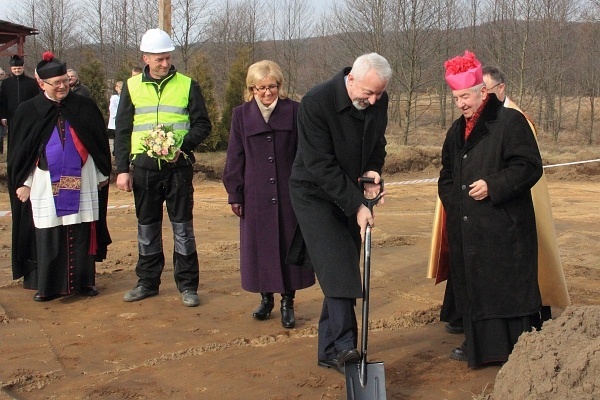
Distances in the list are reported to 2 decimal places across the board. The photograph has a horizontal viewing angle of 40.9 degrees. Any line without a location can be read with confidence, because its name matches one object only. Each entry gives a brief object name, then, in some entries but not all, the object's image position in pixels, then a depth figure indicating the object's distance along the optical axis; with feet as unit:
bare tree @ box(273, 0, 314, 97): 93.11
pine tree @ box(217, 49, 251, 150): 71.10
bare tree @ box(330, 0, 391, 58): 76.07
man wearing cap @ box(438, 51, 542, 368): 15.61
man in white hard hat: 20.62
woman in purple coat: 19.26
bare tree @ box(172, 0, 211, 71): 81.60
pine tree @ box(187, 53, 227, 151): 67.10
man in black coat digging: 14.93
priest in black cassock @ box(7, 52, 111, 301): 21.70
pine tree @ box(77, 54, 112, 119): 71.87
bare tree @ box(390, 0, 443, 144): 73.46
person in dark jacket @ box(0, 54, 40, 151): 38.55
